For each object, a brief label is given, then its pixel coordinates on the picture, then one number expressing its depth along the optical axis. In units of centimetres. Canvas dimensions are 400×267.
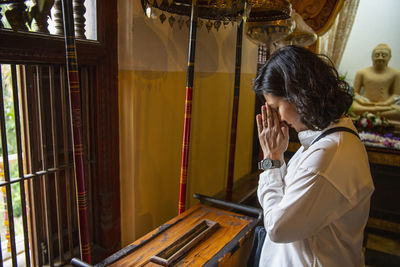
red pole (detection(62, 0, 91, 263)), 109
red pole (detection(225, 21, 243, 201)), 214
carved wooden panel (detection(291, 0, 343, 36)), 328
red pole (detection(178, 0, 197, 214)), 161
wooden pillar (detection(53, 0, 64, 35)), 140
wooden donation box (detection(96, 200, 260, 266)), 132
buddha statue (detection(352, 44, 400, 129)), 464
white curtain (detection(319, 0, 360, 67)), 429
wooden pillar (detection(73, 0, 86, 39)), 150
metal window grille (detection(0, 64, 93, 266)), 133
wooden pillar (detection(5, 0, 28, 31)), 104
